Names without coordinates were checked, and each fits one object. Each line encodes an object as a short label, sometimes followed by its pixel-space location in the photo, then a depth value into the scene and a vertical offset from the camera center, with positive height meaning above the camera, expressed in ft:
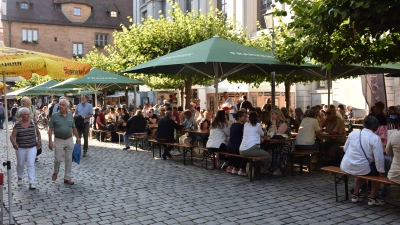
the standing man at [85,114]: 41.55 -0.48
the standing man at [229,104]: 48.96 +0.42
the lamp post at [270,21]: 42.70 +8.83
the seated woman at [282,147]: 29.76 -2.86
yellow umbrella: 18.26 +2.08
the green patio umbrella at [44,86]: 66.97 +3.87
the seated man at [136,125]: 45.44 -1.78
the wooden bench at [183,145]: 34.37 -3.12
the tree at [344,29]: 19.70 +4.15
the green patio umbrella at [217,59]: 29.01 +3.69
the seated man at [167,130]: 37.68 -1.98
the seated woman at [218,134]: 31.47 -2.00
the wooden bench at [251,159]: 27.37 -3.42
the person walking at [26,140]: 25.43 -1.89
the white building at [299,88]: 71.61 +3.52
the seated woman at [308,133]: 30.37 -1.92
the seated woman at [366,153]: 20.56 -2.38
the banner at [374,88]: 53.01 +2.30
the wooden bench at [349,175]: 19.65 -3.52
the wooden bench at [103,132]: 53.36 -3.01
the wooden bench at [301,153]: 29.24 -3.26
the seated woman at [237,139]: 29.69 -2.24
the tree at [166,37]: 49.96 +8.96
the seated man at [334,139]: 31.81 -2.49
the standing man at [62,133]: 26.61 -1.50
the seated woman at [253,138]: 27.86 -2.07
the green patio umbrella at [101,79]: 48.43 +3.52
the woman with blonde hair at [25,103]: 29.28 +0.48
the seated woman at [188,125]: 39.24 -1.67
